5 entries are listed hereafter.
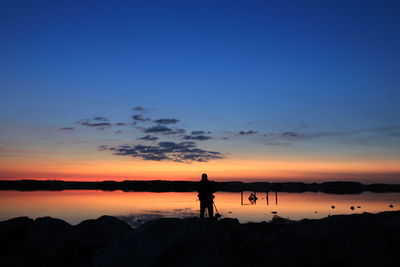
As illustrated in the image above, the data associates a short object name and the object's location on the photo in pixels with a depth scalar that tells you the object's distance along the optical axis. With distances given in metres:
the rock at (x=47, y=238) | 12.92
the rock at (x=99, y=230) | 13.81
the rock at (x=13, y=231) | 15.12
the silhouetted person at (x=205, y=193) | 17.95
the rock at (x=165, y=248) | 9.02
